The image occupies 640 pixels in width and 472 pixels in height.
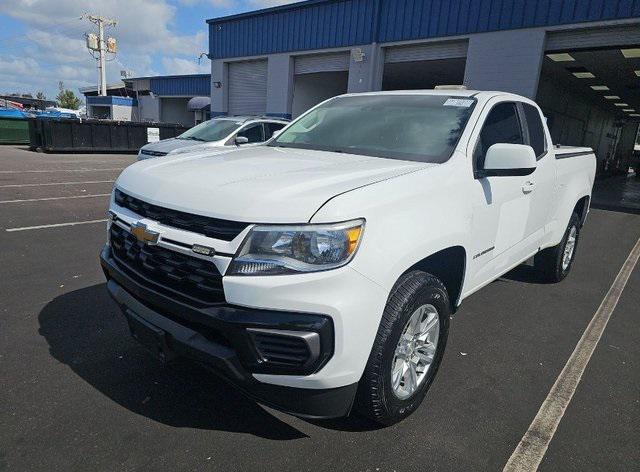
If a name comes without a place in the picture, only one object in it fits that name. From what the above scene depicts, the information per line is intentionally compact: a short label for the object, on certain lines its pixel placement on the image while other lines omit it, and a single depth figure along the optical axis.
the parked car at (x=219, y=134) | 9.49
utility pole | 52.55
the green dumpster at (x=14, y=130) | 21.77
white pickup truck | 1.91
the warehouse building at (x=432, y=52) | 12.70
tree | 94.56
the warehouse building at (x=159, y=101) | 37.09
